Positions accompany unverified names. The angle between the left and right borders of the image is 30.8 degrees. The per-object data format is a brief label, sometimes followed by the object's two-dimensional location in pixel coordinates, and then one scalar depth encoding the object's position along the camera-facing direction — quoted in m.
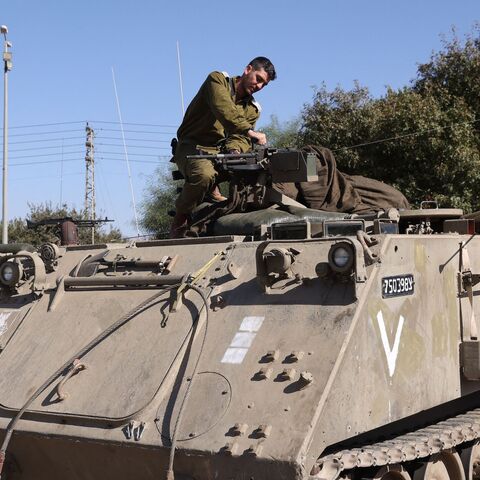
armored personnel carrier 4.91
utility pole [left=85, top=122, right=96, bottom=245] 36.66
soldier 7.97
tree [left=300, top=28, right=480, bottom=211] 17.73
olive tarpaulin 7.99
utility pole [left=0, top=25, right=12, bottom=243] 22.66
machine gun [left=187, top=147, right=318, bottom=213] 7.52
